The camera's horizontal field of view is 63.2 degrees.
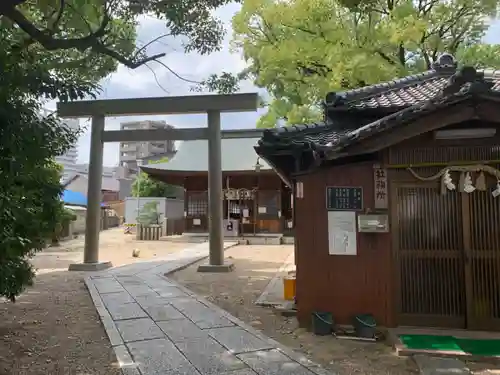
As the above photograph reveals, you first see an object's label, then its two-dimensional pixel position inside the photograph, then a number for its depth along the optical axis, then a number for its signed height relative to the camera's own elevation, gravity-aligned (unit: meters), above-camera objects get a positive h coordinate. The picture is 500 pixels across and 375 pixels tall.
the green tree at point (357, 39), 11.83 +5.67
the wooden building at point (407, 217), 5.65 +0.06
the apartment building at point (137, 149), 71.31 +13.82
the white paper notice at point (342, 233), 6.03 -0.17
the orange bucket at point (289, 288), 7.86 -1.30
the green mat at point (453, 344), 4.93 -1.55
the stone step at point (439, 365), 4.37 -1.61
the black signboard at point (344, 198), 6.05 +0.35
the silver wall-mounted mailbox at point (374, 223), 5.89 -0.02
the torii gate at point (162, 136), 11.82 +2.60
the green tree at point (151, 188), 30.91 +2.54
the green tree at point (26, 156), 3.86 +0.66
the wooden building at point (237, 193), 22.34 +1.59
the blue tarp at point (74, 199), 28.70 +1.62
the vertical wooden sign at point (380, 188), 5.95 +0.49
